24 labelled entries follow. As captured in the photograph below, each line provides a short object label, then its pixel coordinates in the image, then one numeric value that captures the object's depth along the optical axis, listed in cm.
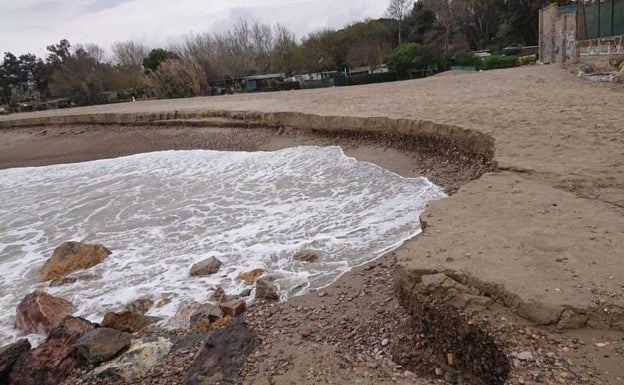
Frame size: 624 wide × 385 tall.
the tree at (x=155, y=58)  4056
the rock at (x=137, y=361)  354
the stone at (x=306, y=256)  531
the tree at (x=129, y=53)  6425
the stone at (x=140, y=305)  472
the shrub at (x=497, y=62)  2942
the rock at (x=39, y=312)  454
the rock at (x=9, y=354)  383
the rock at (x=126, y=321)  431
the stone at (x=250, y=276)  500
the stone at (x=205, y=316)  413
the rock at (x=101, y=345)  379
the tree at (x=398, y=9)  4978
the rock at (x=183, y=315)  427
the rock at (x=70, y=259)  587
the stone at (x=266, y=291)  447
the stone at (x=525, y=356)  259
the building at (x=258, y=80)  4501
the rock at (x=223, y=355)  325
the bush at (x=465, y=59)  3228
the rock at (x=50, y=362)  372
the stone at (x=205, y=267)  535
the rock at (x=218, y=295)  469
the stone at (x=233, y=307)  418
